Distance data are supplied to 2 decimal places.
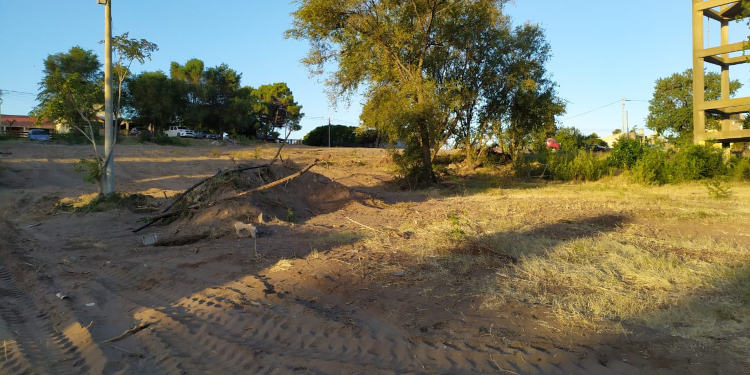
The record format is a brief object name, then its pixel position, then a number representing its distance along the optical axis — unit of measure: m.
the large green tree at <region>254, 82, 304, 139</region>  52.38
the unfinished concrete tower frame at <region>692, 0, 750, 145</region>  25.89
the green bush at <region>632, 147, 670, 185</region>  19.06
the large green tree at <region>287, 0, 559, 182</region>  17.34
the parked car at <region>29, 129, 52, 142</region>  29.92
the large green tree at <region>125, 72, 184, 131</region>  38.53
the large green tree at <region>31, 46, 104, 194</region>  12.96
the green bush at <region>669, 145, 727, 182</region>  19.50
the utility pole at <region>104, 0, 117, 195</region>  13.19
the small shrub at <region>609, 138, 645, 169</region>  21.44
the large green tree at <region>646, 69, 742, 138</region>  39.88
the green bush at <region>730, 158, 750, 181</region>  19.44
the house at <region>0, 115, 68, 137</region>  57.12
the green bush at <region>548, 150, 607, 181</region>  21.30
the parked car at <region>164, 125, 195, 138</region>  40.64
